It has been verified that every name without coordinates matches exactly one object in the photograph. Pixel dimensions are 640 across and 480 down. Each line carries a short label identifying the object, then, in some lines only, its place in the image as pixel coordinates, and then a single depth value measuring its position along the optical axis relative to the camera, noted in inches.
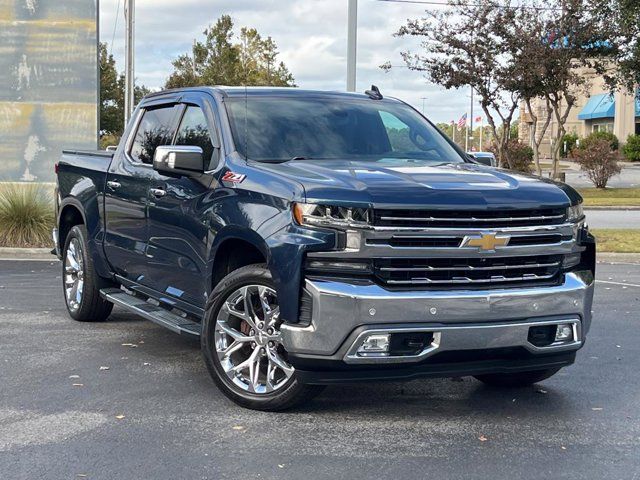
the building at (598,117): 2839.6
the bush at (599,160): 1439.5
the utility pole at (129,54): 977.5
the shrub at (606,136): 2362.5
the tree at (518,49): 1109.1
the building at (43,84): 649.6
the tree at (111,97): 2295.8
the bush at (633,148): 2642.7
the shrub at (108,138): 2262.8
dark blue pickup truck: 198.1
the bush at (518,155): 1537.9
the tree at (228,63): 1774.0
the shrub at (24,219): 568.7
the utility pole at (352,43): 730.8
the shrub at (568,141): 2906.0
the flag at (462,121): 2437.3
